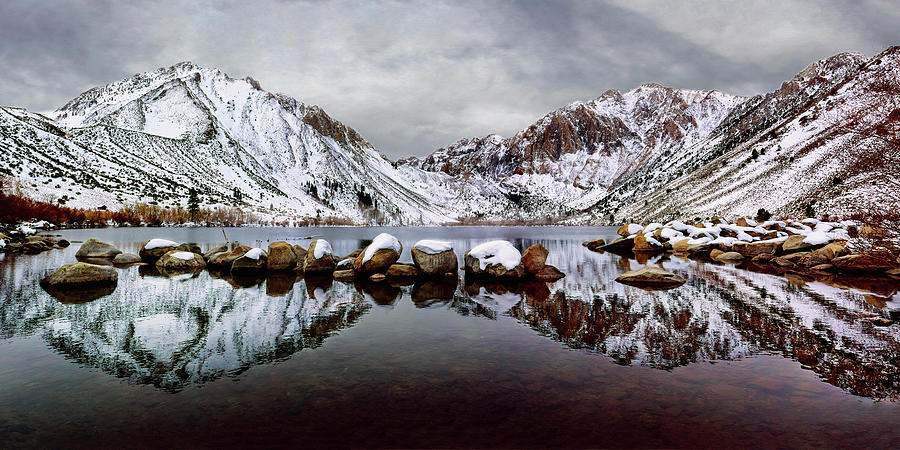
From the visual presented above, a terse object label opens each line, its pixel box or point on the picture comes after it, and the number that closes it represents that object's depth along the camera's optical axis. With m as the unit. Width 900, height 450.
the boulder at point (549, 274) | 31.52
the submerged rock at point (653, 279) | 27.86
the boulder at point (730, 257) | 44.47
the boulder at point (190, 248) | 43.59
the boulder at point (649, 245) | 60.66
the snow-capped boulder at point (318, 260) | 33.88
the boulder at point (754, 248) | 43.50
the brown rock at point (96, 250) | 42.12
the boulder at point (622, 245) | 64.56
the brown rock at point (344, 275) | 31.57
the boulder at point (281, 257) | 35.25
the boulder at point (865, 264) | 31.70
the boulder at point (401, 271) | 31.78
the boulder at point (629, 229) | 70.15
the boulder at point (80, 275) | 26.11
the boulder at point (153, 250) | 40.16
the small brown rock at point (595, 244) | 71.63
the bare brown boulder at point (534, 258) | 32.28
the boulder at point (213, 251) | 39.59
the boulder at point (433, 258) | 32.22
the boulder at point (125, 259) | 39.81
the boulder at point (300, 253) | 36.84
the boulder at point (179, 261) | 36.62
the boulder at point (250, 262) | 34.53
